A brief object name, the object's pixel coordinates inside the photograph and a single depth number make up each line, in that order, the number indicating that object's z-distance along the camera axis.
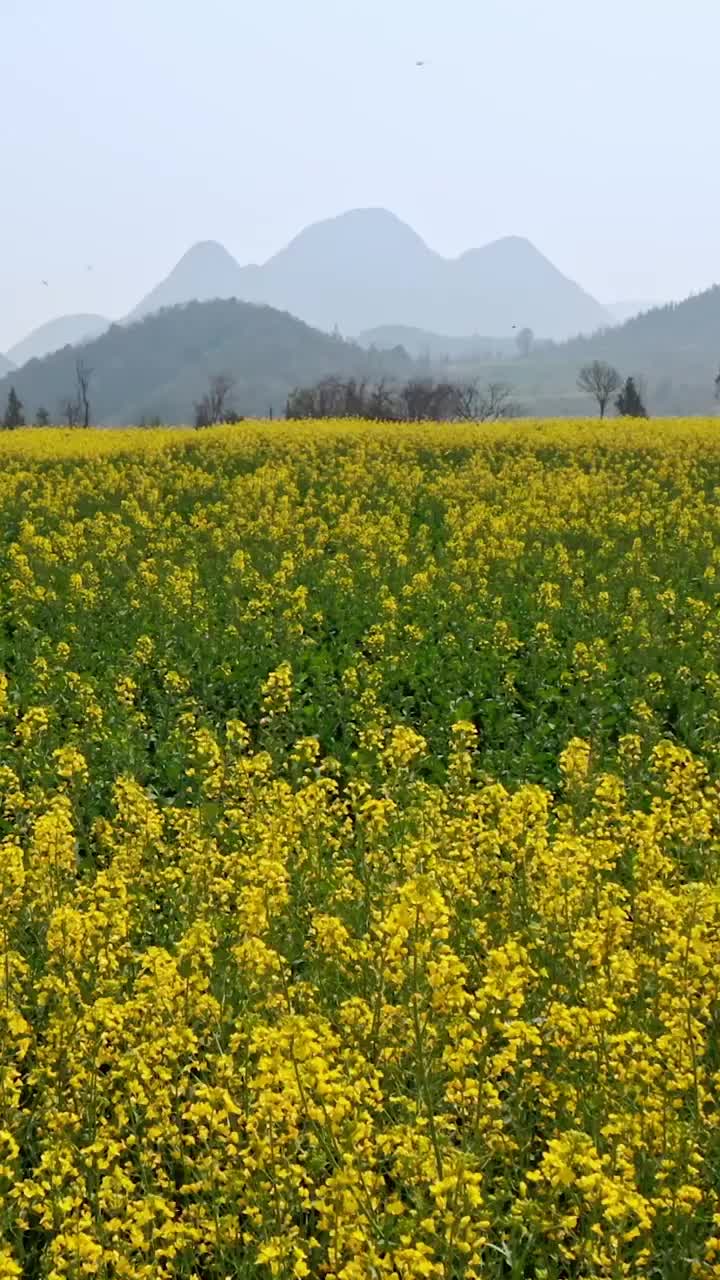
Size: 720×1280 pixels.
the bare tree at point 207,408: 141.60
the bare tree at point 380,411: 95.81
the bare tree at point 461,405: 132.95
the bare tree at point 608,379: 121.32
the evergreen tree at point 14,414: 110.12
